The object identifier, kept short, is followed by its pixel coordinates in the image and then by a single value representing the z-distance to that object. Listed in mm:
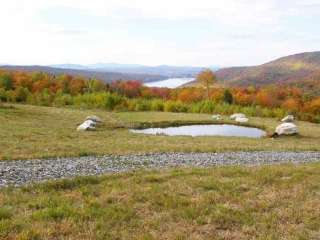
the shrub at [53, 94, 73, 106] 85875
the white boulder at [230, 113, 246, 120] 65938
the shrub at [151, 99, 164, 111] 85412
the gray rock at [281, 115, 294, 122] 63450
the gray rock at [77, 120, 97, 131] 40444
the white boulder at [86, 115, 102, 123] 47988
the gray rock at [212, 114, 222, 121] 64500
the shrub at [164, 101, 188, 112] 83938
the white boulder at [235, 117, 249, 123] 60738
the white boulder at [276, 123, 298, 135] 42544
